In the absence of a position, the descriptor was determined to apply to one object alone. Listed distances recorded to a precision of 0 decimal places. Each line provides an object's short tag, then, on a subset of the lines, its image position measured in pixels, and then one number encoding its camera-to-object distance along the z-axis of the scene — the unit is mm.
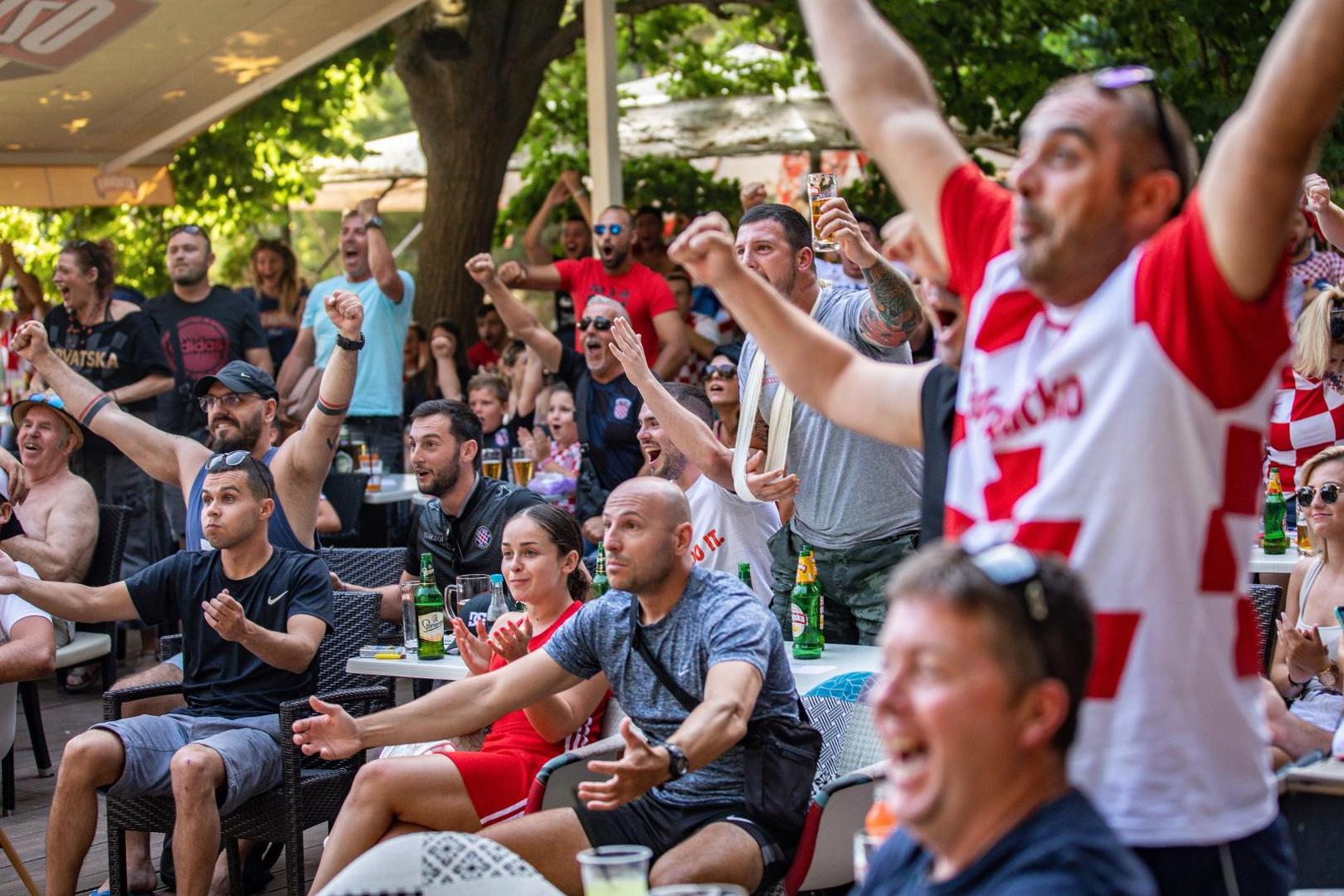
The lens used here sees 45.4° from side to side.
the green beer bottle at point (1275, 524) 6023
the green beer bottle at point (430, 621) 5414
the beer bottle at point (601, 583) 5617
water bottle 5547
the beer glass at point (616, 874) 2338
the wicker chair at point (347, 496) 8422
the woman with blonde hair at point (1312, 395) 6414
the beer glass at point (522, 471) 8000
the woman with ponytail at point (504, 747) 4391
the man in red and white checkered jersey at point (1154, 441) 1934
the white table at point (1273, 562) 5750
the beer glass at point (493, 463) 7871
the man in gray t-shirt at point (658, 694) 3787
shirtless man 7164
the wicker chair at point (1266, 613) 4871
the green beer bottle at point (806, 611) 4953
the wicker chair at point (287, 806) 4934
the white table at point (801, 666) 4664
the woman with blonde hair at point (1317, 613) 4492
